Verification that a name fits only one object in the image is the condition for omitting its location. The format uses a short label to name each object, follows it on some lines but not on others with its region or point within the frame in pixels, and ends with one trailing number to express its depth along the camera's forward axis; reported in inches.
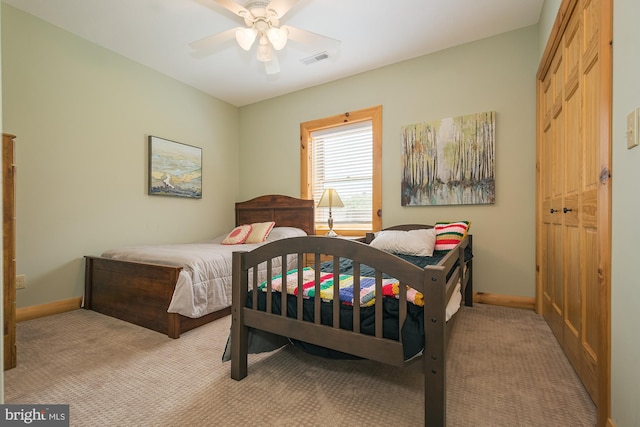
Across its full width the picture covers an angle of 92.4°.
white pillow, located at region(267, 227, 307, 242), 140.5
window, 138.3
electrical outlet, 99.4
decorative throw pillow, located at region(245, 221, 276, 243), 137.6
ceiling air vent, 125.5
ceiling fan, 81.7
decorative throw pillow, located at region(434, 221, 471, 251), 103.9
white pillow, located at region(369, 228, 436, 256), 102.8
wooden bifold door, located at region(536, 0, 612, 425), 50.1
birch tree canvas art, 114.4
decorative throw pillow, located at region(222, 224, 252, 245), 136.9
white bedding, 88.4
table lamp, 135.2
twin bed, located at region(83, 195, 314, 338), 89.0
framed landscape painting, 137.0
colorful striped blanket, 53.9
